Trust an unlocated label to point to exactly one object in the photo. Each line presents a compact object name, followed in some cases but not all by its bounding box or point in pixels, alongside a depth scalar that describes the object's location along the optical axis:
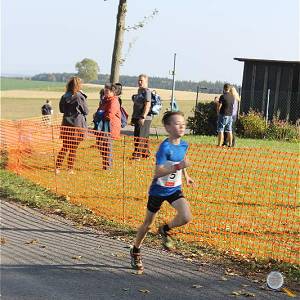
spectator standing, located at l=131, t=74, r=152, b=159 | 12.78
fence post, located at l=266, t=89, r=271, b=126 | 26.03
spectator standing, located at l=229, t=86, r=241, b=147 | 16.22
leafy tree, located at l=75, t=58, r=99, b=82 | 114.31
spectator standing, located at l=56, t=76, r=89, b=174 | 11.34
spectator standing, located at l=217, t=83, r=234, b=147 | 16.42
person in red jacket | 12.14
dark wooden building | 27.45
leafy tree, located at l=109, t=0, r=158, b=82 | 18.20
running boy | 5.80
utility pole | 23.48
